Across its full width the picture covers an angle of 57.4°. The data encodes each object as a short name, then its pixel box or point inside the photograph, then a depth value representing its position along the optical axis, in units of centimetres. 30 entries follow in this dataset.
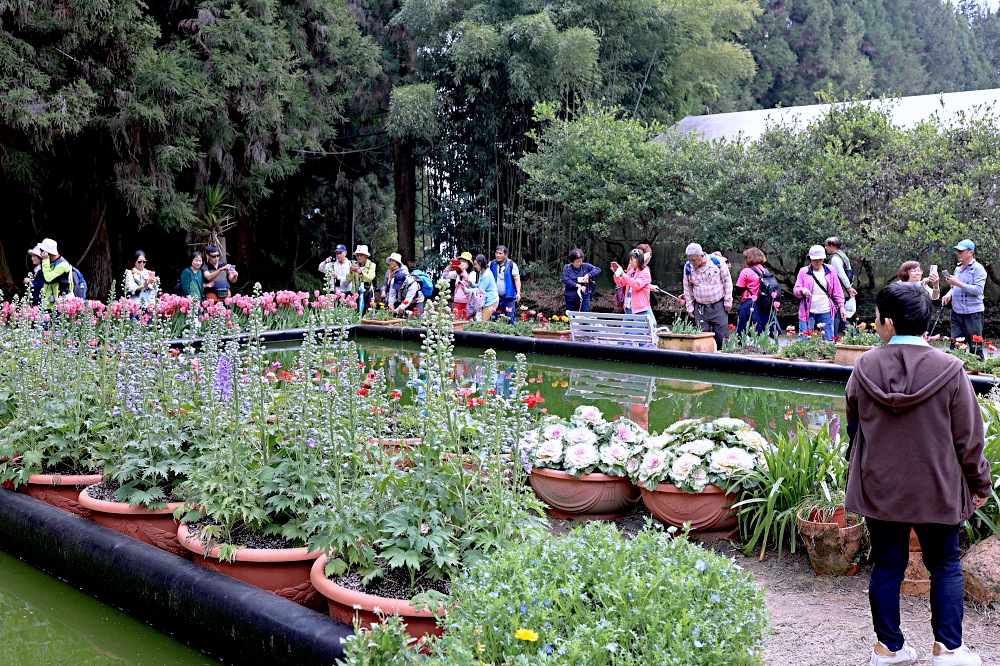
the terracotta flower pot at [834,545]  386
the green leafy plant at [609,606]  216
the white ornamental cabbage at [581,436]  460
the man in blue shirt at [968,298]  1016
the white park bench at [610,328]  1174
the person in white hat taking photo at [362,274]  1518
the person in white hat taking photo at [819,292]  1160
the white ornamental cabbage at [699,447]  432
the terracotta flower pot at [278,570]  349
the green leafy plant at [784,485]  408
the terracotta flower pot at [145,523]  404
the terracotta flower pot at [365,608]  291
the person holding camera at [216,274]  1320
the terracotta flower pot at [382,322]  1470
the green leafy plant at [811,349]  1070
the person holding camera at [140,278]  1205
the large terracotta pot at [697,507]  423
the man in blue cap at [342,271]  1492
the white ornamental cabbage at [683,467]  420
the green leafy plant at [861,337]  1047
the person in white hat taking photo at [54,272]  1152
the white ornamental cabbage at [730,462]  422
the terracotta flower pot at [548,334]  1322
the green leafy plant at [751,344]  1123
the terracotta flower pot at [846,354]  1035
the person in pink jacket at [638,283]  1228
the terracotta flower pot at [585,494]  448
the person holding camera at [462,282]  1459
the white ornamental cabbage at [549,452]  455
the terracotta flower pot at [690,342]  1155
